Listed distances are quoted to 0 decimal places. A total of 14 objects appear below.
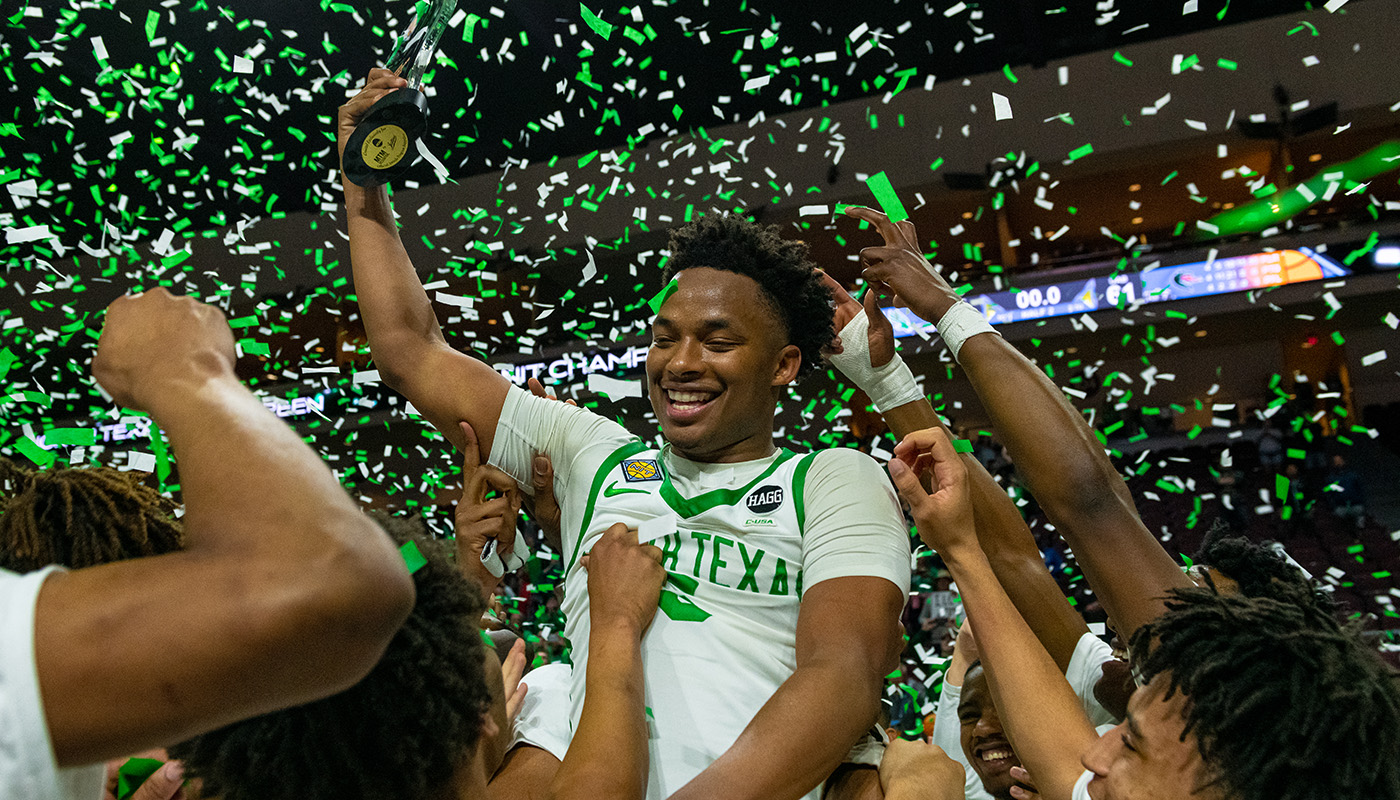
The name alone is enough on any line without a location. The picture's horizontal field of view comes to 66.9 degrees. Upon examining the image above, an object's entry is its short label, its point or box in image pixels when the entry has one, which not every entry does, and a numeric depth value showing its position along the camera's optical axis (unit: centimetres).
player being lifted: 170
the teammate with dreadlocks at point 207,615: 73
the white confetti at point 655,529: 198
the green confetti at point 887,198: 226
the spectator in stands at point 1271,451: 1030
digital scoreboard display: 1155
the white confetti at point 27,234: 246
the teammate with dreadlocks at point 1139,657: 133
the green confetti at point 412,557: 118
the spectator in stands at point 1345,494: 998
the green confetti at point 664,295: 226
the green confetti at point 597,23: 330
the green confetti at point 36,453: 156
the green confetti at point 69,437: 148
